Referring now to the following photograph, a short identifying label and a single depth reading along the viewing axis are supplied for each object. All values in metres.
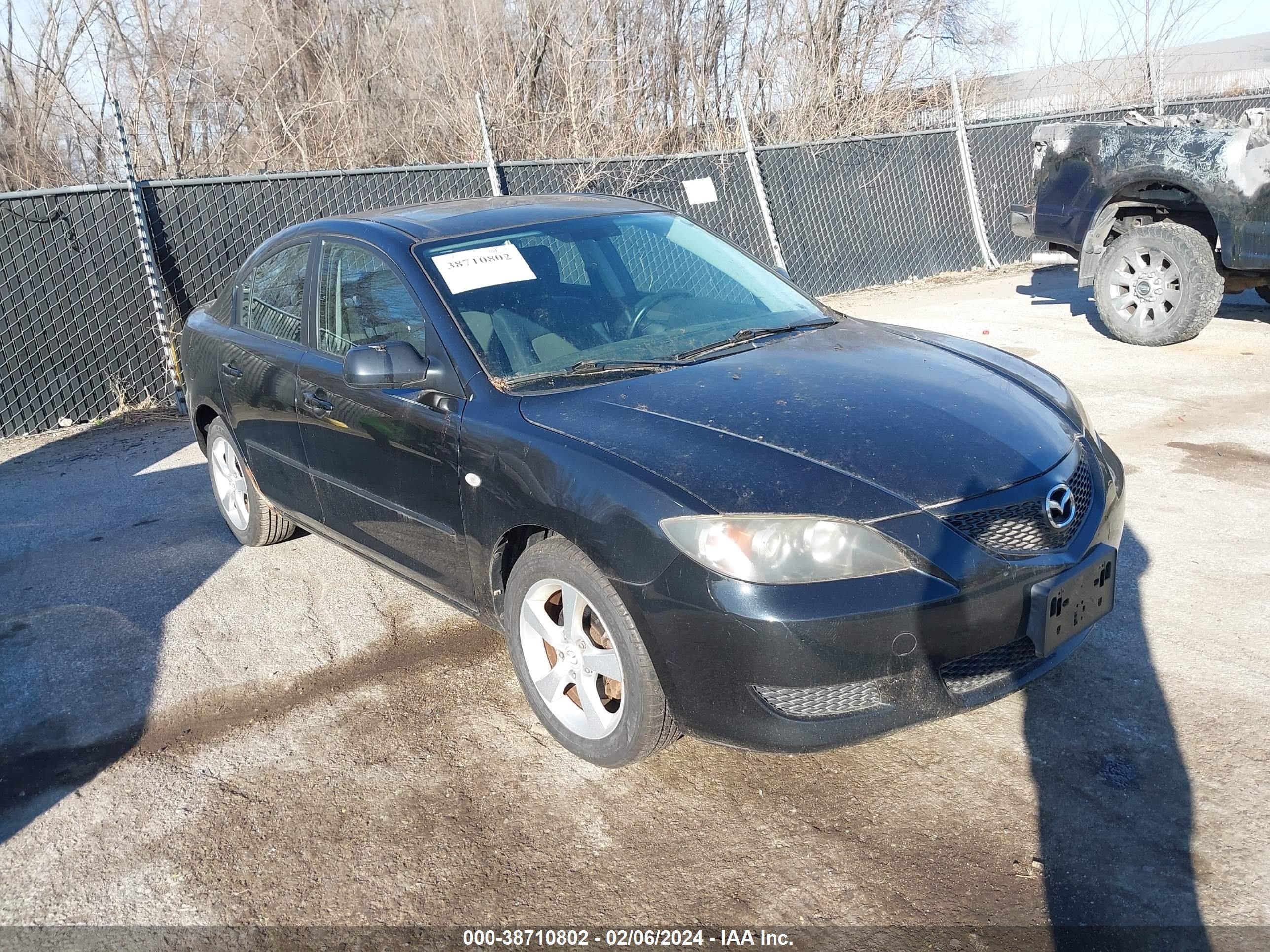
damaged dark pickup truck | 7.56
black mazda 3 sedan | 2.79
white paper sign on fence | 11.68
